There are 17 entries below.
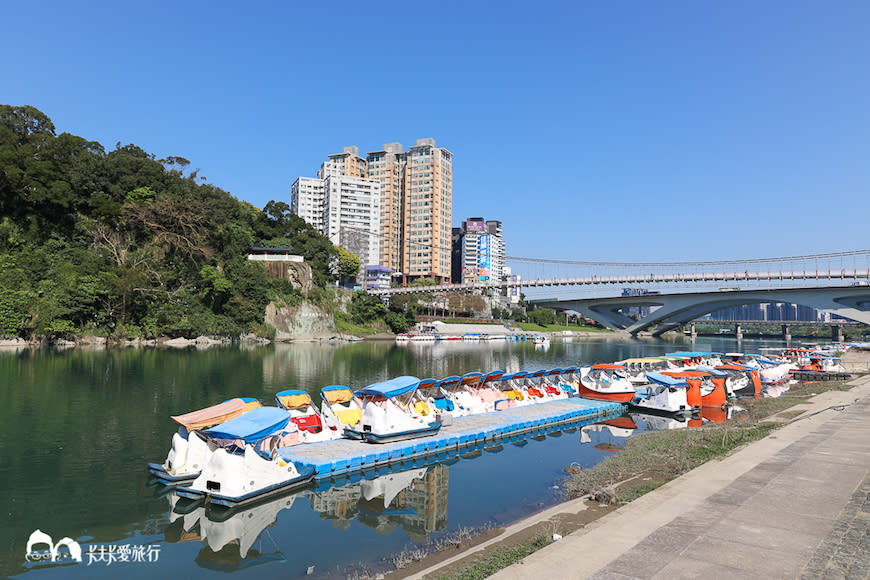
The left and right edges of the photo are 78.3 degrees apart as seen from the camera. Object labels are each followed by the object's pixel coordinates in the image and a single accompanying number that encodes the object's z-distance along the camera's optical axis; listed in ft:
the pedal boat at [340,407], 57.67
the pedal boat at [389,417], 54.70
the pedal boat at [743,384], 105.40
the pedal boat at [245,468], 37.81
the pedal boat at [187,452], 41.96
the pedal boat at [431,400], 62.85
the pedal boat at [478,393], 73.67
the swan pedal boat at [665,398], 82.23
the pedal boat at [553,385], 90.08
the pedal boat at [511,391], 79.23
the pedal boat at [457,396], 71.56
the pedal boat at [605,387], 90.68
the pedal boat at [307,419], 54.44
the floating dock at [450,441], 47.55
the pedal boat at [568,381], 96.04
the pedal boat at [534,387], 86.17
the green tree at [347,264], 341.82
